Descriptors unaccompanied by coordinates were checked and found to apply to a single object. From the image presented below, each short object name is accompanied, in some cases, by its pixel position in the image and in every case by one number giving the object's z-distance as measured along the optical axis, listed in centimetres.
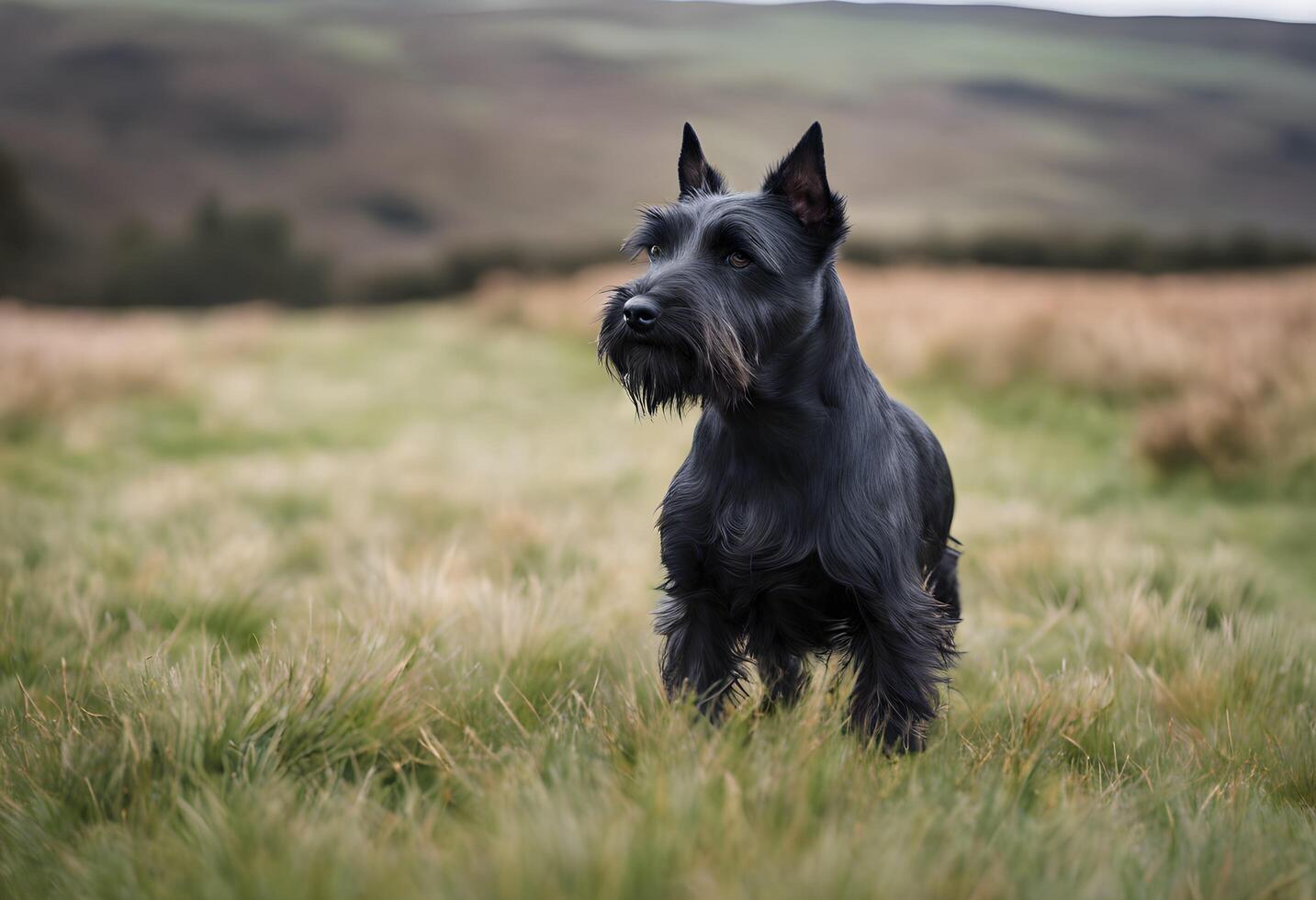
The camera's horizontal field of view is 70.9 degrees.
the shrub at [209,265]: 2992
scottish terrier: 298
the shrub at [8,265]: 1983
